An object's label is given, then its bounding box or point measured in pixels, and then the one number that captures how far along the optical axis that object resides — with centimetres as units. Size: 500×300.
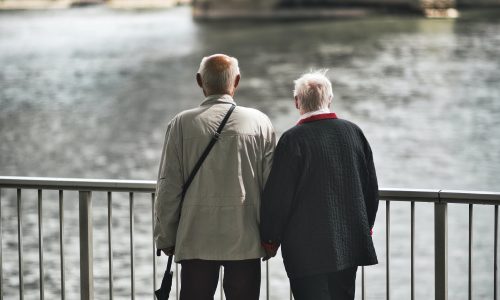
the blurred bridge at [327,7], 12155
